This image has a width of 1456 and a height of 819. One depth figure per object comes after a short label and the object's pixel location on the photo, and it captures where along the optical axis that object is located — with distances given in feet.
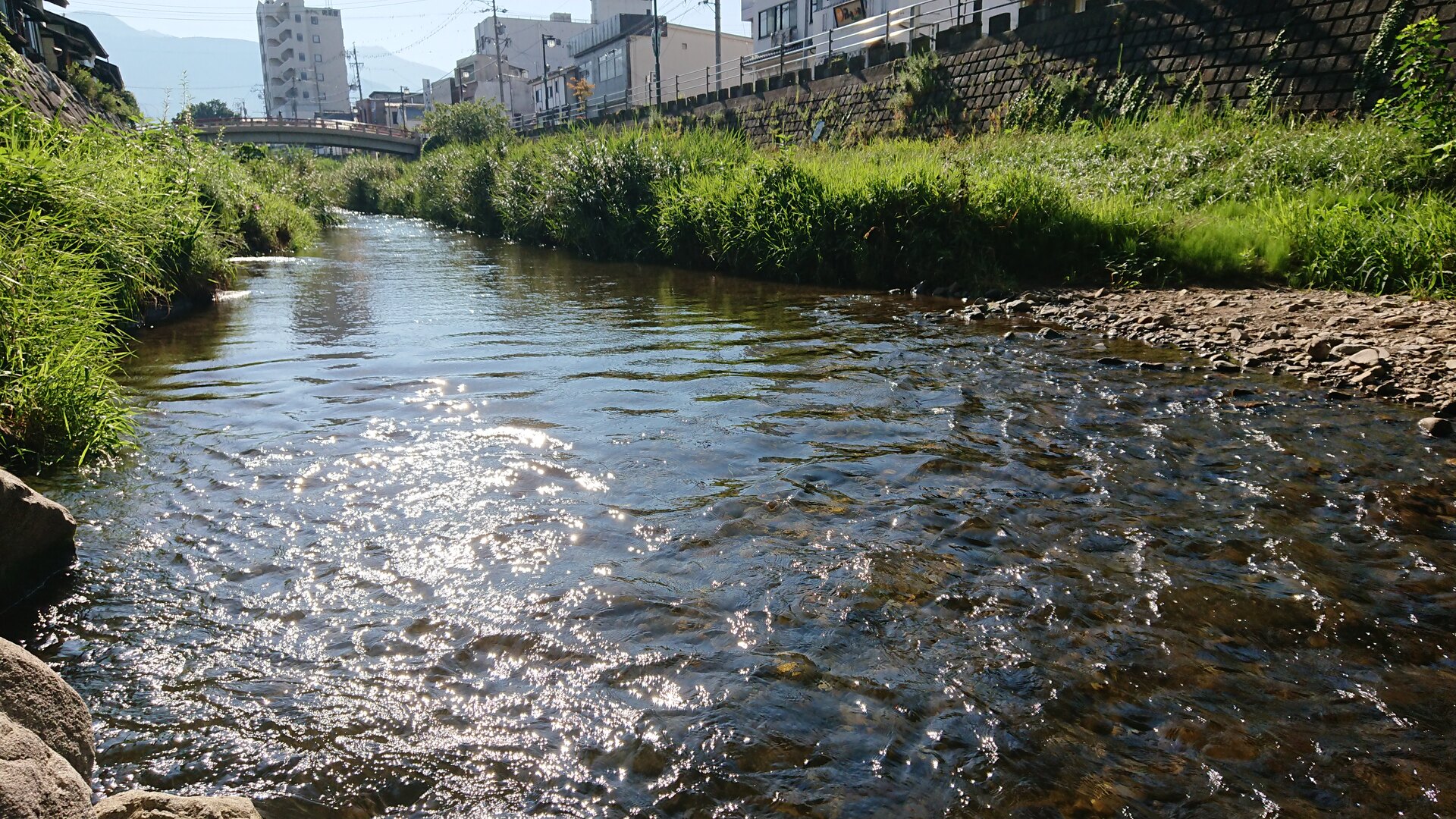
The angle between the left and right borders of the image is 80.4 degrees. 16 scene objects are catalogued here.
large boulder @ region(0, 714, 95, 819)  5.27
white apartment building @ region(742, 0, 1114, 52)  69.77
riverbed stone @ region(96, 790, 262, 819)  5.96
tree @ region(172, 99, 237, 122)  273.89
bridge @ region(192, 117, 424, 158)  196.03
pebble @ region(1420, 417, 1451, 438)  18.67
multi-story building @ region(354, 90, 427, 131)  347.97
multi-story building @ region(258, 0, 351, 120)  409.49
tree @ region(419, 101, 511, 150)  154.81
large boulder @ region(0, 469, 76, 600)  11.41
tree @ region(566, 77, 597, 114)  213.95
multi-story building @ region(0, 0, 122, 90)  75.77
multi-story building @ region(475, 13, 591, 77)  331.77
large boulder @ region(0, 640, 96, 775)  6.65
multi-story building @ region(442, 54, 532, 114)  290.76
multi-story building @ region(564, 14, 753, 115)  199.93
